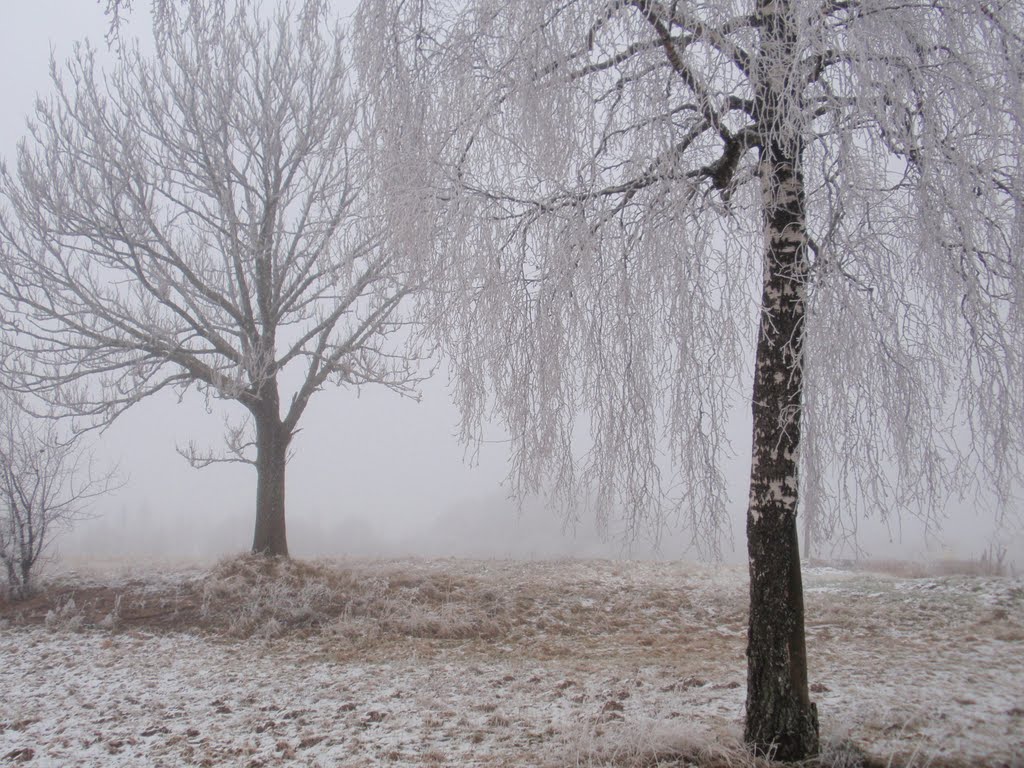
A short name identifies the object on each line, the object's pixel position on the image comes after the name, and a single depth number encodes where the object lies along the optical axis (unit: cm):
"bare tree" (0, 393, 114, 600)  938
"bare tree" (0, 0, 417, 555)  938
